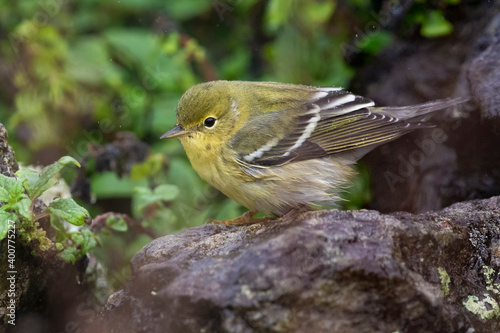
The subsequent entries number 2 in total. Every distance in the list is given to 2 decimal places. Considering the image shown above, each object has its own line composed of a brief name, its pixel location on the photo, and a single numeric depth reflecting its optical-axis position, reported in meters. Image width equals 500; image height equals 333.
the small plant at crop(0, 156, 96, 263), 5.57
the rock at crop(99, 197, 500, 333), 4.44
